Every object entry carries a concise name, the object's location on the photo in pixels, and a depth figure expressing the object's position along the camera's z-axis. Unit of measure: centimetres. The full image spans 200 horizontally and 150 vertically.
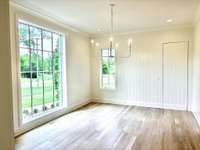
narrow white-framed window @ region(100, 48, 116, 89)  638
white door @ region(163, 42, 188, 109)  523
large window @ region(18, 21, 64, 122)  371
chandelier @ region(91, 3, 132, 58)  347
